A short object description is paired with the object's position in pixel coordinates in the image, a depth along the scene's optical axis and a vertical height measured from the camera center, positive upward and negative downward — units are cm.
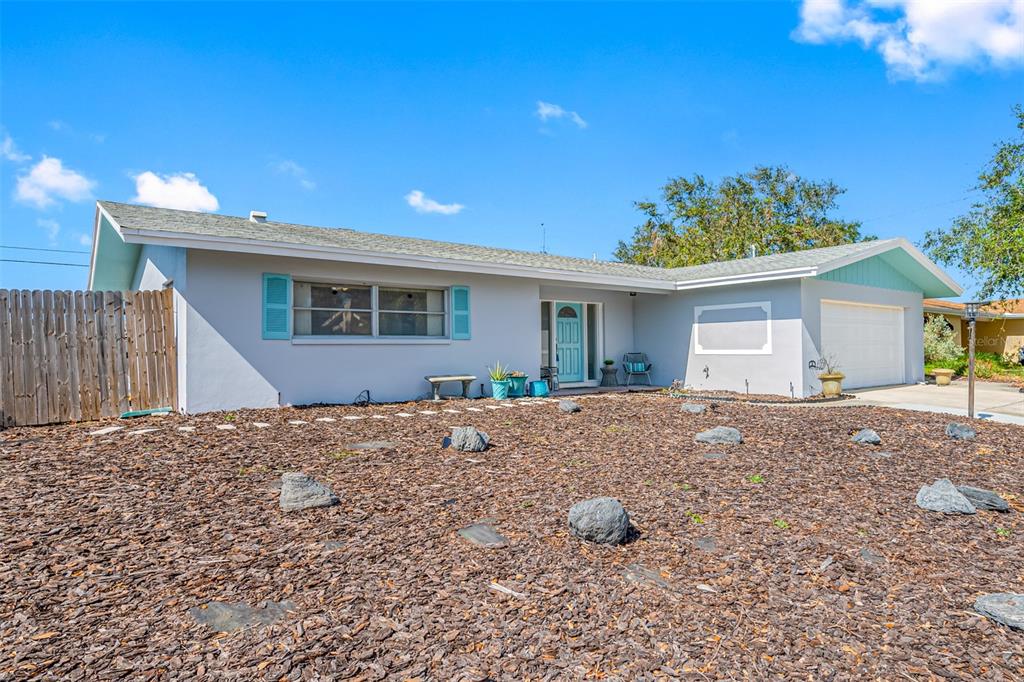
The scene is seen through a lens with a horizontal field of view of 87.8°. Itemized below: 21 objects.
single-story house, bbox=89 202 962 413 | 802 +74
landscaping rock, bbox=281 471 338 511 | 371 -102
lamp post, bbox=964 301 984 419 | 809 +14
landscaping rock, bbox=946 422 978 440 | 657 -113
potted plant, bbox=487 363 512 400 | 1019 -71
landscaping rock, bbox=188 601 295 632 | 233 -119
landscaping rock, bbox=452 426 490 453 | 553 -97
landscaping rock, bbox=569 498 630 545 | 323 -109
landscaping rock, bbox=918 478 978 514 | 388 -118
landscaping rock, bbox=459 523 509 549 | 319 -116
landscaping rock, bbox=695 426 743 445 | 604 -105
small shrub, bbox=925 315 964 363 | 1717 -8
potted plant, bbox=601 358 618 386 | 1314 -71
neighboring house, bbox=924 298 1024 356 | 2097 +55
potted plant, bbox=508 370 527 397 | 1032 -70
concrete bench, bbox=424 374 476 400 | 968 -58
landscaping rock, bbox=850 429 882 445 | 622 -113
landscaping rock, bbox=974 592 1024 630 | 243 -126
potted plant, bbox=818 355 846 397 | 1062 -80
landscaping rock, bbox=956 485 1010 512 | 400 -121
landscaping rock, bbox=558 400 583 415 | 834 -95
